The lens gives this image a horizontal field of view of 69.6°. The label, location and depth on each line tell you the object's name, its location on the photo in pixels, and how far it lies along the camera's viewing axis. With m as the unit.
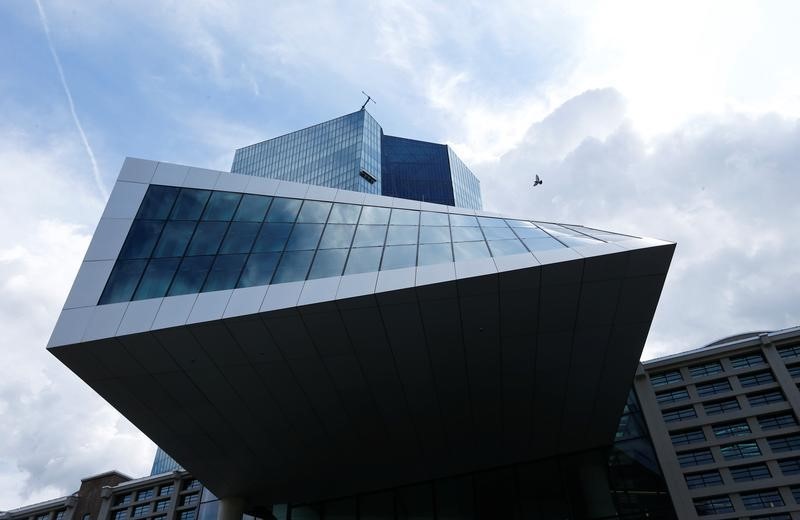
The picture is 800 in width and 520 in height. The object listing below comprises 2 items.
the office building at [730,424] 22.55
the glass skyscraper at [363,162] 111.00
